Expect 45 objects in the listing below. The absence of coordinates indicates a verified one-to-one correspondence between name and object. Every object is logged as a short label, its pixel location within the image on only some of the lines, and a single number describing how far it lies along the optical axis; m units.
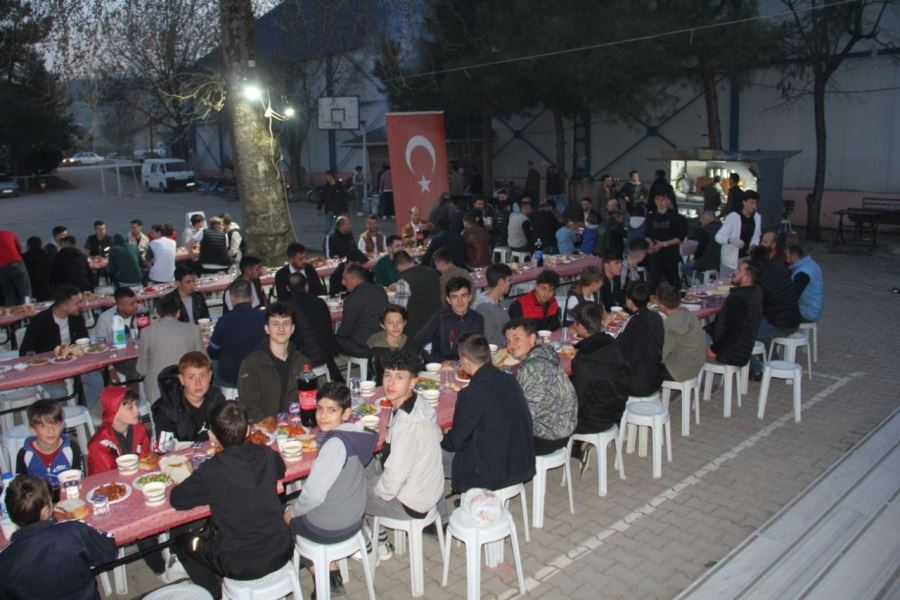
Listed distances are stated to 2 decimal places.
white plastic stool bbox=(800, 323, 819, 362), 9.08
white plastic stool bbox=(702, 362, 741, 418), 7.76
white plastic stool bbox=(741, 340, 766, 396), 8.31
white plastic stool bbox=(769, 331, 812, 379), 8.49
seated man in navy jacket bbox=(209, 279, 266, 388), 7.05
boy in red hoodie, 5.13
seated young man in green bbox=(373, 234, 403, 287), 10.13
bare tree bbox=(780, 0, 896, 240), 16.80
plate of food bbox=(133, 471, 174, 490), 4.69
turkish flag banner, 16.58
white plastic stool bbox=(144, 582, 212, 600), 3.94
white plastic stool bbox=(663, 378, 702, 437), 7.27
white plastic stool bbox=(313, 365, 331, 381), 7.72
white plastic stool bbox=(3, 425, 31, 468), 6.20
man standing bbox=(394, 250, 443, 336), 8.38
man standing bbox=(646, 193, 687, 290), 11.22
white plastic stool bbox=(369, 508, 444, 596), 4.92
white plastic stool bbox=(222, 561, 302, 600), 4.24
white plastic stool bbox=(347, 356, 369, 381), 8.16
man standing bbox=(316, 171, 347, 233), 18.50
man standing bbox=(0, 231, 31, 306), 11.17
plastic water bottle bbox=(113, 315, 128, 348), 7.62
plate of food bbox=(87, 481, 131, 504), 4.54
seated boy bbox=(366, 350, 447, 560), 4.76
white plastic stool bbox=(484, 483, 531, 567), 5.23
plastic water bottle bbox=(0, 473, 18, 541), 4.15
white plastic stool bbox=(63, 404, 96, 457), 6.77
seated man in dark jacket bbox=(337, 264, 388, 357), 8.07
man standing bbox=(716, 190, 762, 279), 11.30
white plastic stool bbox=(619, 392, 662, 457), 7.01
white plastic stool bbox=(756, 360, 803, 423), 7.65
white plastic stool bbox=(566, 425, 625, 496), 6.12
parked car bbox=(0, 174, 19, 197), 39.56
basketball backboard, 23.58
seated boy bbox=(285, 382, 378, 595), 4.43
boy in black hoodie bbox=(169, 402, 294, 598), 4.18
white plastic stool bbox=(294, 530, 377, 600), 4.58
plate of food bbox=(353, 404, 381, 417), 5.78
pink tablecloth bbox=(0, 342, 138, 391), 6.73
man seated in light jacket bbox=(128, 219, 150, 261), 12.80
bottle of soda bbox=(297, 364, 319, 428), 5.50
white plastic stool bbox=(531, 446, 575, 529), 5.66
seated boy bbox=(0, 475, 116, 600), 3.59
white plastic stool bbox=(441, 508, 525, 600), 4.69
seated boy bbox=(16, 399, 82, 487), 4.93
